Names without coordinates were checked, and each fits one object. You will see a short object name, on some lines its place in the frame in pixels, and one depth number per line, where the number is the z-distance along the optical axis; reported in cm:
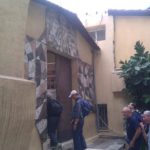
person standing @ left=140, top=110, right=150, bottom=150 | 335
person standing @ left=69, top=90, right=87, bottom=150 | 459
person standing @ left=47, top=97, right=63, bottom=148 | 452
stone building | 216
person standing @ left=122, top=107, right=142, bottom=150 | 359
